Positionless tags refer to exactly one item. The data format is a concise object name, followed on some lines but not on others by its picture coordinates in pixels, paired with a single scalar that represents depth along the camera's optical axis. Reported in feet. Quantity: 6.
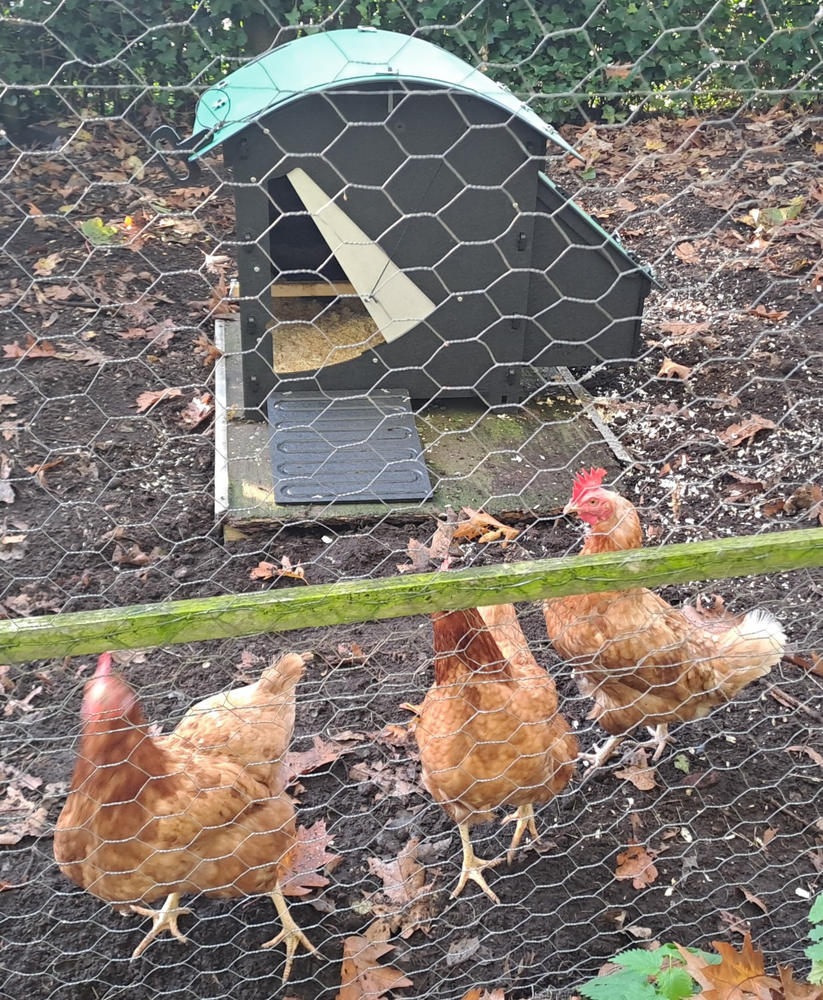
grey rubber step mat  11.14
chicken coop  10.29
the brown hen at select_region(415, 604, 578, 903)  6.81
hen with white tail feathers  7.72
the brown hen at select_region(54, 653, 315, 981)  5.94
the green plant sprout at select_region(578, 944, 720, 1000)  5.79
